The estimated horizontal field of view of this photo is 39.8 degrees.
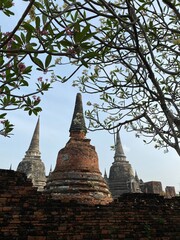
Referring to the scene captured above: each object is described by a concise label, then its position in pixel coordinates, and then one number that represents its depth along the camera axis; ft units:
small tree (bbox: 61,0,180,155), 9.72
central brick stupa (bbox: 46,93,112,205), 35.76
